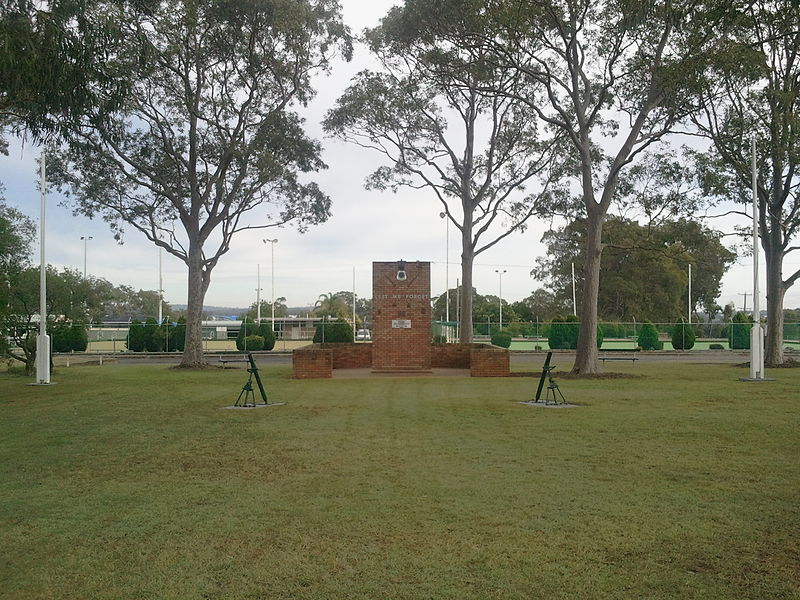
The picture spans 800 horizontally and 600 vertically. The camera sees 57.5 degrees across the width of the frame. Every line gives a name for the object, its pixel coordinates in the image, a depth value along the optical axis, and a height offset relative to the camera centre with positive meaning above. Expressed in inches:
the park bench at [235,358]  1322.0 -77.6
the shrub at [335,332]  1637.6 -32.9
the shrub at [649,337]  1663.4 -38.9
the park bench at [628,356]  1194.5 -67.9
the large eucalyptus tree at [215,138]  958.4 +258.5
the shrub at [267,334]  1653.5 -38.8
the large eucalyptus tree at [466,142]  1115.9 +312.9
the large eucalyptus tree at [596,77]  777.6 +275.8
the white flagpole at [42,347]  784.3 -34.2
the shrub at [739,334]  1691.7 -31.2
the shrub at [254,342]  1641.2 -56.6
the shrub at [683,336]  1662.2 -36.1
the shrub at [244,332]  1642.5 -34.7
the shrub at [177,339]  1614.2 -51.3
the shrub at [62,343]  1553.2 -60.2
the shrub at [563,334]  1676.9 -34.0
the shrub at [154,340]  1609.3 -52.5
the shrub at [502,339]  1715.1 -47.9
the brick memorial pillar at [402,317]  933.8 +1.6
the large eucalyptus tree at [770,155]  925.8 +224.3
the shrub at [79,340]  1583.4 -55.5
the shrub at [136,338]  1612.9 -48.6
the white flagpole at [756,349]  795.4 -30.8
